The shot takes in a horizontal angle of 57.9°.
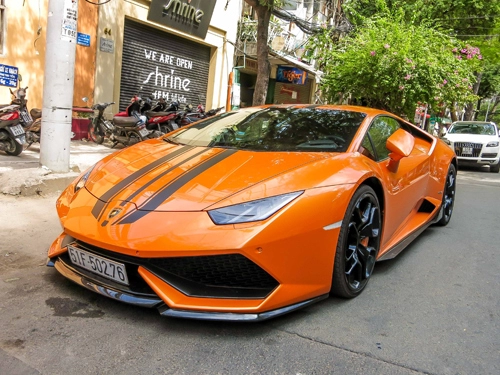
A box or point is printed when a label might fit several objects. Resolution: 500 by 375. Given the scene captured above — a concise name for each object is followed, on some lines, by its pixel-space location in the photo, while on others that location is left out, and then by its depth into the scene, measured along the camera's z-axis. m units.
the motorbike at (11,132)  6.79
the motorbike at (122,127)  8.80
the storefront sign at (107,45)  10.04
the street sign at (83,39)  7.46
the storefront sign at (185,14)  11.15
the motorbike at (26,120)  7.50
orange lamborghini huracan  2.22
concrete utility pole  5.14
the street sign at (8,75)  8.27
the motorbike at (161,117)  9.16
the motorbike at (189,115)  9.58
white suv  12.88
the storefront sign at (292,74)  16.72
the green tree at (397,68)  10.19
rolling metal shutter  10.98
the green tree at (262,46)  8.61
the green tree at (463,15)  15.20
